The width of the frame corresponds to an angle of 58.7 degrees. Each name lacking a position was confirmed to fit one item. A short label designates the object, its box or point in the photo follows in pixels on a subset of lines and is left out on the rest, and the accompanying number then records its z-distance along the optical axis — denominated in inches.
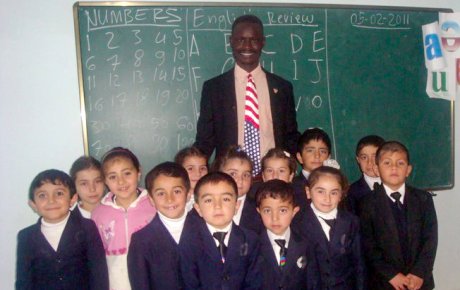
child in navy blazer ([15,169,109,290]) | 79.7
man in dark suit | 111.0
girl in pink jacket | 85.1
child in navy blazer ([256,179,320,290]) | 79.9
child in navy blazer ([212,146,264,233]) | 88.5
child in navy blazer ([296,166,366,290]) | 84.2
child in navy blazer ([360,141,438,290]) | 91.7
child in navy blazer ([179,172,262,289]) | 75.4
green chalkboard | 110.4
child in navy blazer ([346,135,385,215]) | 104.8
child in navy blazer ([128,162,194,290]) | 76.0
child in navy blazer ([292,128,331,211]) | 105.3
